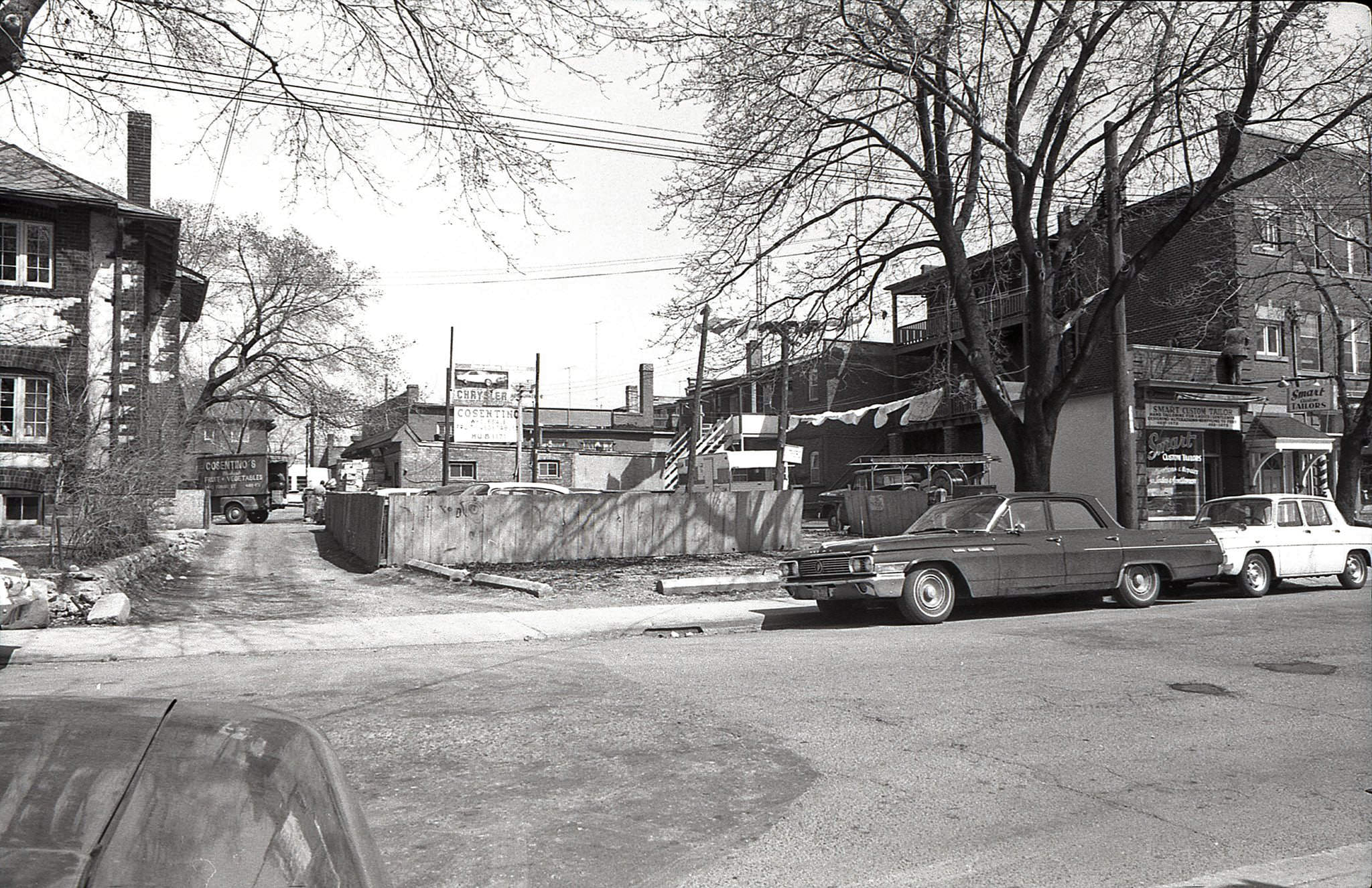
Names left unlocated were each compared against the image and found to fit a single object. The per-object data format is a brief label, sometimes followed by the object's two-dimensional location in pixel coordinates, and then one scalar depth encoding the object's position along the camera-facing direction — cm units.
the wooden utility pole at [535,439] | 4925
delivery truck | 4297
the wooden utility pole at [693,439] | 3334
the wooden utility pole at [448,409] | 4859
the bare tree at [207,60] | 972
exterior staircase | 4728
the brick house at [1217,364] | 2816
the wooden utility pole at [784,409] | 1842
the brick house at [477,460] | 6000
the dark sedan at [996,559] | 1178
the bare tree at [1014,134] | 1420
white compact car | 1480
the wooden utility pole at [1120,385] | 1609
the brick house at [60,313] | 2300
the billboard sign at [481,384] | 5491
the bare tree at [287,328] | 4328
